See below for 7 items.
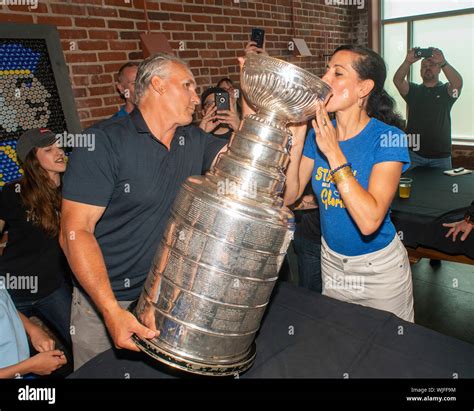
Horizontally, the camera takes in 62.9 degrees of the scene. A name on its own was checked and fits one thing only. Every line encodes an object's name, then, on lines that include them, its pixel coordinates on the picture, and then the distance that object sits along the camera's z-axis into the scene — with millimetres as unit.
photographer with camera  4117
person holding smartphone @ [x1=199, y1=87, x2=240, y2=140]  3293
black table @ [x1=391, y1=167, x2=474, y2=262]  2500
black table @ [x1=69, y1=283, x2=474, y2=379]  1165
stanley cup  981
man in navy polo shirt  1321
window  6357
